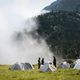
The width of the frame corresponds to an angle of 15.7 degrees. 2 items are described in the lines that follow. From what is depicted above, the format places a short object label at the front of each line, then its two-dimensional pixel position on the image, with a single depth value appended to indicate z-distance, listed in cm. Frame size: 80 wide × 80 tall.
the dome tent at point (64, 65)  8582
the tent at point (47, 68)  5634
